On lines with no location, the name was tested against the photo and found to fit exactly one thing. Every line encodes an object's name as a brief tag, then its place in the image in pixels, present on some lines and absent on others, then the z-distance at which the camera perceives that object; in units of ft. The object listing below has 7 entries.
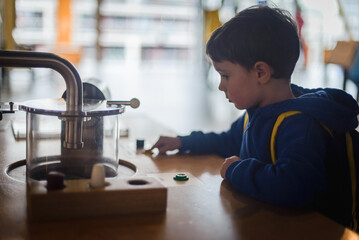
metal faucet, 2.18
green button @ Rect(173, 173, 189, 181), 2.74
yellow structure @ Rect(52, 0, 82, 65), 29.53
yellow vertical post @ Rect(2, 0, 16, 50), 13.03
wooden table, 1.87
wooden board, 1.95
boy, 2.40
